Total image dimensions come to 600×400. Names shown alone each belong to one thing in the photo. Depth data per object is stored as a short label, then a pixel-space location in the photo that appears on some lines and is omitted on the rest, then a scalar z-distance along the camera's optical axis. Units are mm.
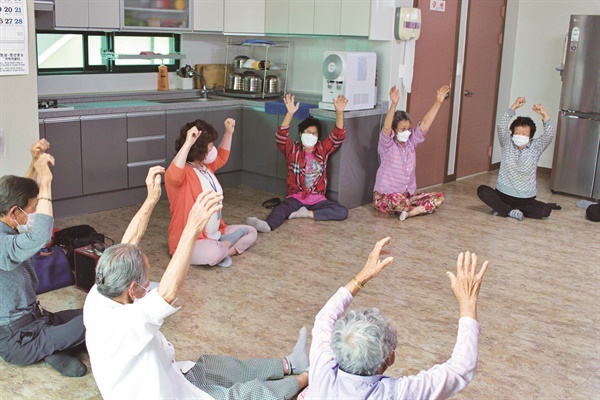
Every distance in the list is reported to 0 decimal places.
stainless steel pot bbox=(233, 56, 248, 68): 7105
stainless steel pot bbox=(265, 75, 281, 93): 7062
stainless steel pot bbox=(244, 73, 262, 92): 6953
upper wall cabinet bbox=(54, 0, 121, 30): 5542
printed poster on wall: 3801
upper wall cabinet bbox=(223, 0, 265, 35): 6734
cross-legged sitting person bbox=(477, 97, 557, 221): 6031
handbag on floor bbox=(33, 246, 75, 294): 4180
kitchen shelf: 6938
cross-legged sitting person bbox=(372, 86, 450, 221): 5984
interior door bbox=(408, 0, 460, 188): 6672
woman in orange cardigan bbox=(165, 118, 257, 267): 4605
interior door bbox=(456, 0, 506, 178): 7355
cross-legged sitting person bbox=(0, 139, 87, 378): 3025
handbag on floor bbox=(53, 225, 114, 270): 4352
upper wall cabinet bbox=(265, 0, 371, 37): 6094
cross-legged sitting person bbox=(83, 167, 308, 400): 2250
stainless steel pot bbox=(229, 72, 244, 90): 7000
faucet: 6887
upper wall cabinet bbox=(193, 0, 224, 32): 6488
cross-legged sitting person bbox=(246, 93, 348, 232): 5797
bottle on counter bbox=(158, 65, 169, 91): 6727
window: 6023
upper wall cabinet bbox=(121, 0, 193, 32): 6012
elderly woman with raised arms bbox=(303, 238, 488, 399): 2047
